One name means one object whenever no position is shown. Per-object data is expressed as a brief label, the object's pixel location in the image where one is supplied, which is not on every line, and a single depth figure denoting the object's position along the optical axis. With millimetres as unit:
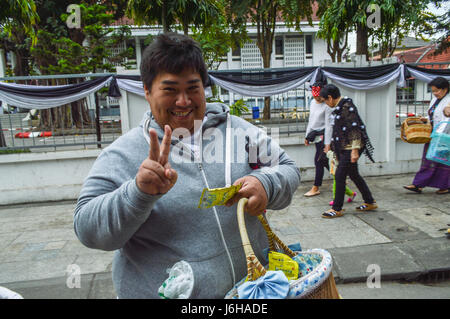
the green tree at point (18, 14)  6617
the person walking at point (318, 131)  5678
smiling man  1239
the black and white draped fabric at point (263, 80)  6668
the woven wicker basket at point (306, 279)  1078
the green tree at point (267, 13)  11977
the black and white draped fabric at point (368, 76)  6859
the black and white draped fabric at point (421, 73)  7027
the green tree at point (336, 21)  8117
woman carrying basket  5480
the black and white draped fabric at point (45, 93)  6121
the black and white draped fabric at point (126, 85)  6395
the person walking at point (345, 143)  4812
